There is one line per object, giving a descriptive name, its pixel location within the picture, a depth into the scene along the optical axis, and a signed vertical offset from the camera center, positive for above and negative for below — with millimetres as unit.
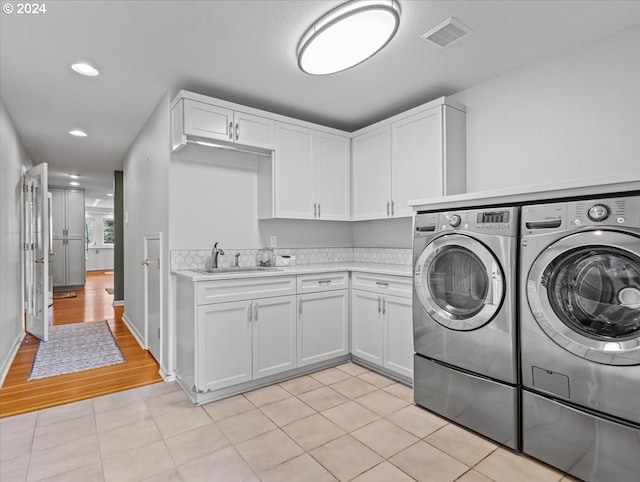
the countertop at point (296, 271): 2576 -248
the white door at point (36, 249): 4090 -56
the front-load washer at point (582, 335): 1562 -462
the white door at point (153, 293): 3234 -488
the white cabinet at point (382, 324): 2795 -705
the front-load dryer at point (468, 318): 1974 -480
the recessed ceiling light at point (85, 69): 2609 +1321
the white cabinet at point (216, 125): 2764 +972
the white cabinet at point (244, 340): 2551 -759
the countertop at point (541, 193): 1585 +248
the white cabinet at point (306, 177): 3299 +640
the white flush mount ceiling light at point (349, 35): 1848 +1172
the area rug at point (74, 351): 3266 -1136
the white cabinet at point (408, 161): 2893 +719
